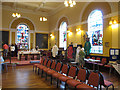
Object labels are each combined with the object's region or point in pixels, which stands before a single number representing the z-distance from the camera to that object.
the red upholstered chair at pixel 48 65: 5.92
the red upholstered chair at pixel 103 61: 7.40
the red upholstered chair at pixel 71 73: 4.09
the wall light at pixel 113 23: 7.27
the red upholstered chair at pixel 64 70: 4.56
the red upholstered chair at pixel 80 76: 3.62
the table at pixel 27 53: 11.31
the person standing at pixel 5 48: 12.53
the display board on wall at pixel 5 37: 14.36
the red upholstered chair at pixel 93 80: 3.23
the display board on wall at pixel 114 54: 7.00
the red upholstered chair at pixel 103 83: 3.43
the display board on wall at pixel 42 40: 16.77
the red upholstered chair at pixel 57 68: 5.06
